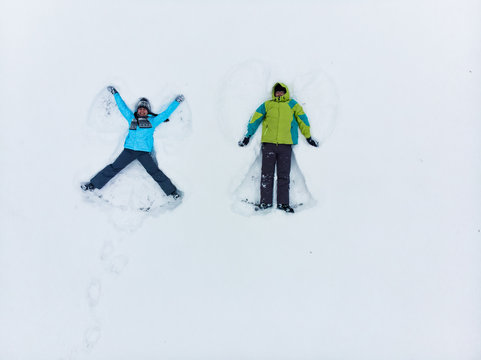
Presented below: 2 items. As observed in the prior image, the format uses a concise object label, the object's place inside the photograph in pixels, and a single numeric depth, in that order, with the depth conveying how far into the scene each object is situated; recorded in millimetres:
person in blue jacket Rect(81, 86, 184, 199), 3934
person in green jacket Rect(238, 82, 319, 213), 3867
